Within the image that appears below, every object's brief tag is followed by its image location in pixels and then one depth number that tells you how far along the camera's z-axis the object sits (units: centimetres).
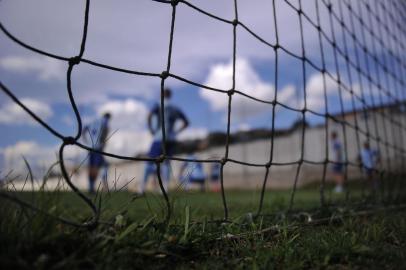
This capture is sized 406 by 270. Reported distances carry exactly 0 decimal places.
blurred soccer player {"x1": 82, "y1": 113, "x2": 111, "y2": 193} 681
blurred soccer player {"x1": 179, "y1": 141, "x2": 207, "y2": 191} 1127
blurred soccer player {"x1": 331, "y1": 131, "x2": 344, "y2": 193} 984
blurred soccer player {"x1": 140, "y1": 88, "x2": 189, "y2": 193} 586
